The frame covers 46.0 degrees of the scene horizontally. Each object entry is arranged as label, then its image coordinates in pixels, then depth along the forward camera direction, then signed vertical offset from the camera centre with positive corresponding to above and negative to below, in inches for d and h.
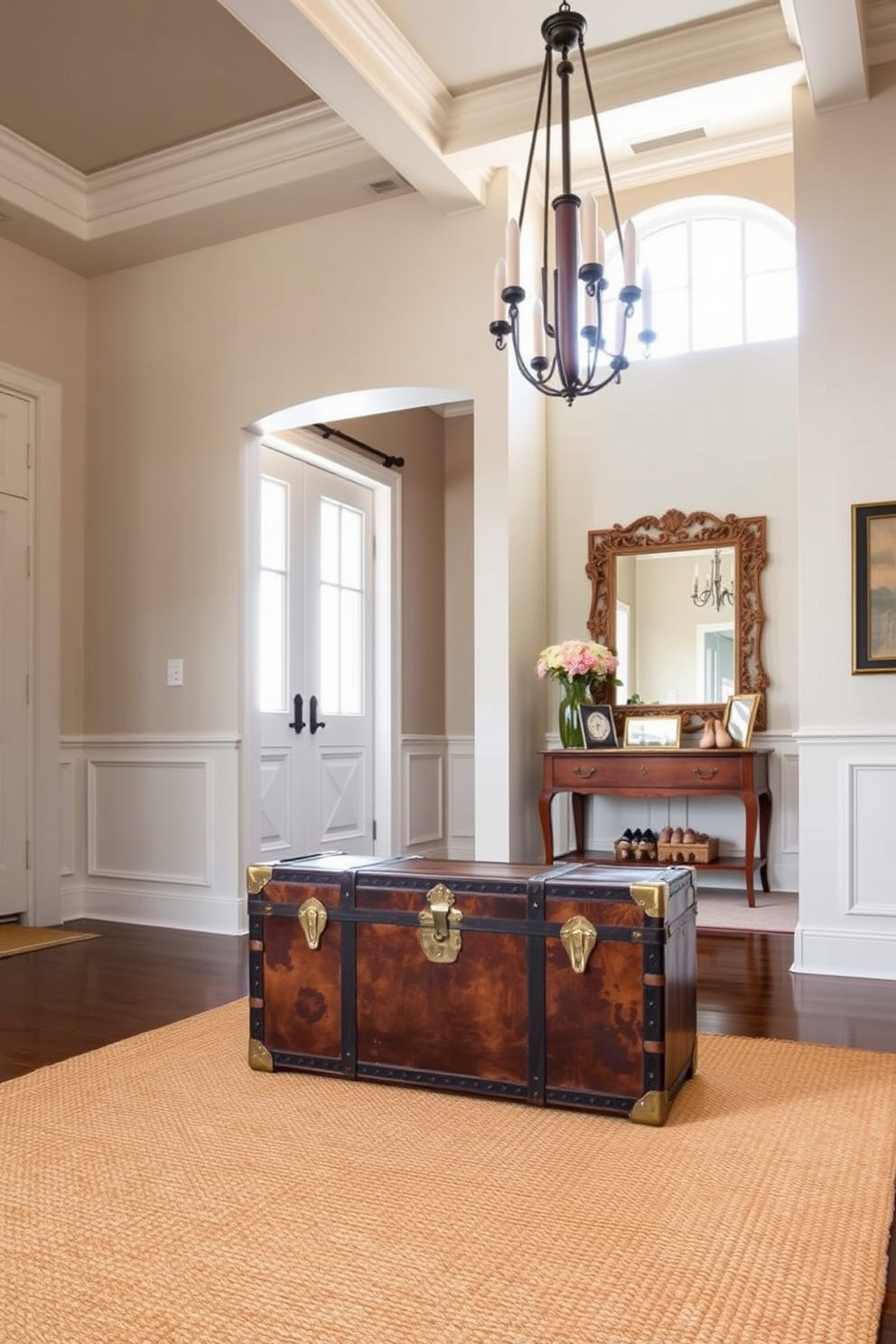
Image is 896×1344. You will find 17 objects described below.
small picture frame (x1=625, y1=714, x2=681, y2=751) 202.4 -5.6
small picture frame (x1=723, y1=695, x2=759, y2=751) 194.5 -3.0
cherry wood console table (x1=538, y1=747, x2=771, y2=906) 187.9 -12.9
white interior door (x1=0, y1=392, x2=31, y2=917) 192.5 +8.9
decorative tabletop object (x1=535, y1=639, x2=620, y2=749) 191.5 +5.9
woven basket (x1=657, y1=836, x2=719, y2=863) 196.2 -28.1
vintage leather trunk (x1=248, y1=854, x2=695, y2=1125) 89.2 -24.8
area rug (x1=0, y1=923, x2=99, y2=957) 171.0 -39.8
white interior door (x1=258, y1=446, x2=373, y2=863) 230.7 +10.0
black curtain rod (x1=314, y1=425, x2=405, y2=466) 235.6 +60.8
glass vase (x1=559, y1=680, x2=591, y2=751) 194.7 -2.0
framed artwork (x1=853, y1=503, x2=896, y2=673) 146.9 +16.1
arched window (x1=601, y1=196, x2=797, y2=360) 203.0 +84.7
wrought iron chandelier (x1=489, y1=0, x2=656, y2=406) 105.7 +43.2
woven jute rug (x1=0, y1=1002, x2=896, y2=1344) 58.6 -34.5
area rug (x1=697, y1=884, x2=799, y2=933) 175.5 -37.1
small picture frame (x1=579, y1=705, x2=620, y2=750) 196.5 -4.5
